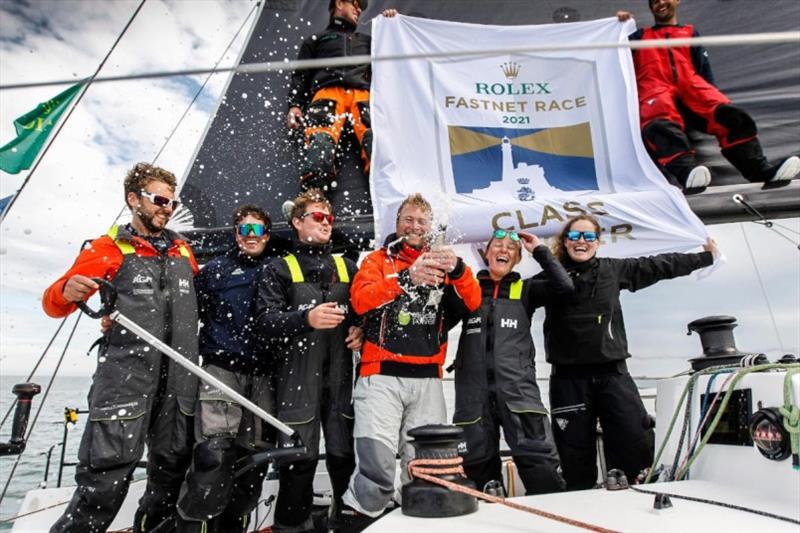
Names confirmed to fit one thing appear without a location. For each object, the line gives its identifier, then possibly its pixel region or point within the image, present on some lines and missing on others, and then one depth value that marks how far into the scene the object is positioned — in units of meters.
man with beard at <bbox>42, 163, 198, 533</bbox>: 2.35
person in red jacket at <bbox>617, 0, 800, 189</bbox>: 3.14
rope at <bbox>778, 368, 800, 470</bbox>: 1.28
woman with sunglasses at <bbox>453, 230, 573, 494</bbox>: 2.55
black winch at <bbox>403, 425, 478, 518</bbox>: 1.25
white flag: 3.25
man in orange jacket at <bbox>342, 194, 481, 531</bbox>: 2.41
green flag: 3.03
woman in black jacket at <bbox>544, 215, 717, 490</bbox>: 2.72
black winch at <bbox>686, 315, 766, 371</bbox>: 1.96
